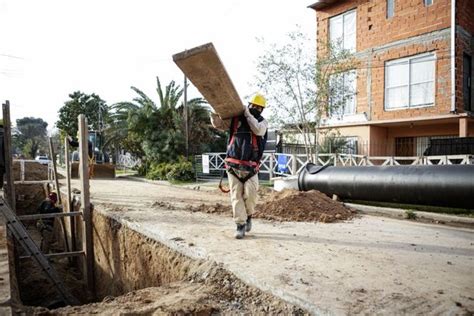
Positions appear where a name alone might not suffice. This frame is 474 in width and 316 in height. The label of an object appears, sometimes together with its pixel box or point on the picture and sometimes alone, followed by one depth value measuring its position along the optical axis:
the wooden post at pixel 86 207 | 7.70
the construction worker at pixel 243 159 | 4.59
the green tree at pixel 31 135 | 55.01
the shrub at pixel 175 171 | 19.17
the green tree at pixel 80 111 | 44.12
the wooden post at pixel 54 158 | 10.66
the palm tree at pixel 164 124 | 22.14
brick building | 13.21
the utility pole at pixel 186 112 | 20.84
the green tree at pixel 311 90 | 13.17
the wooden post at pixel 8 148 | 8.00
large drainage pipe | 6.02
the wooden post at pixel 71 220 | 9.48
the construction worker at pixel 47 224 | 10.47
